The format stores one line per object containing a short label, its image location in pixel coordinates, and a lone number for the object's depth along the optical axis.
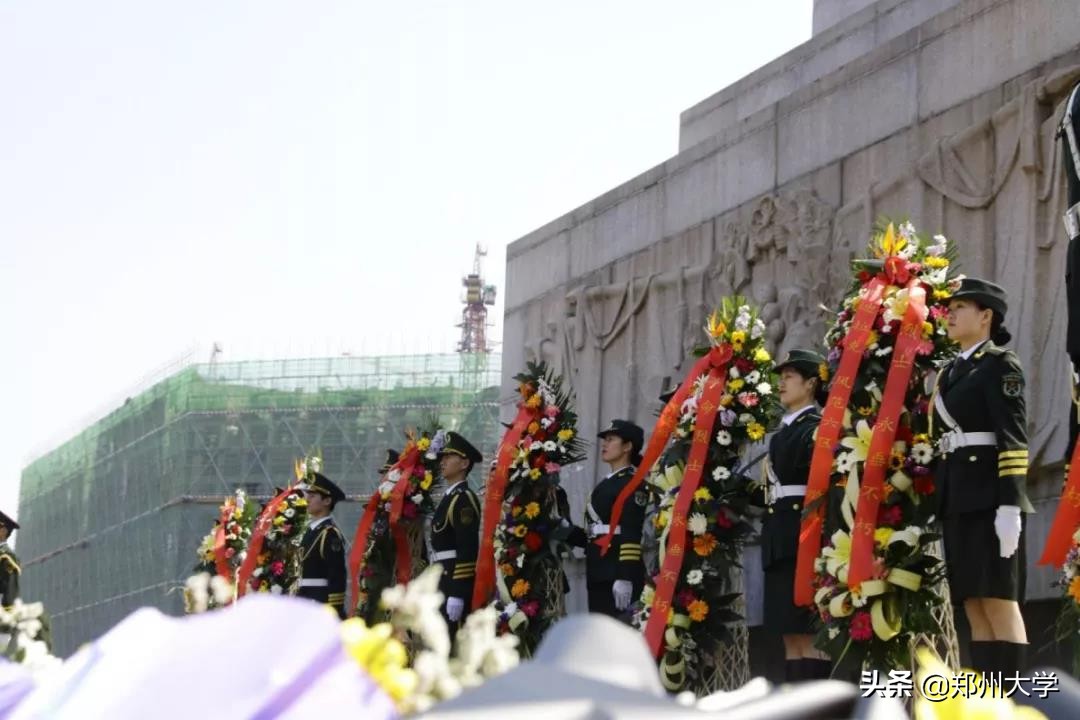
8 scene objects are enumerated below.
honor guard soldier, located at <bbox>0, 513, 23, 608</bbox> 11.83
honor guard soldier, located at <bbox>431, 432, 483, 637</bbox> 10.13
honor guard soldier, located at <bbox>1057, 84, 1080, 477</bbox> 5.41
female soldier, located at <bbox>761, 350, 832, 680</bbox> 6.99
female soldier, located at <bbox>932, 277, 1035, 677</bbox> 5.50
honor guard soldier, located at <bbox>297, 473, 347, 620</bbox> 11.84
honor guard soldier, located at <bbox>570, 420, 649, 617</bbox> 8.72
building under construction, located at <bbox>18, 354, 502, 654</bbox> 27.64
